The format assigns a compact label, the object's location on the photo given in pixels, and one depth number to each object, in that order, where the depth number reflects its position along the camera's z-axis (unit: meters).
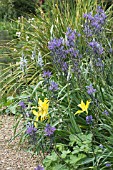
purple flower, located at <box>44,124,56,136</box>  2.49
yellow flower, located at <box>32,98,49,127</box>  2.68
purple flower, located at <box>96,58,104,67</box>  3.28
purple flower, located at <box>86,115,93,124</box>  2.57
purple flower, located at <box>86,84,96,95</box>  2.79
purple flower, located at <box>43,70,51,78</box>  3.05
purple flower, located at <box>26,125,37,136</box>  2.59
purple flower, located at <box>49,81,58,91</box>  2.93
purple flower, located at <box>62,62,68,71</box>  3.33
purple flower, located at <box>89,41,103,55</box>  3.19
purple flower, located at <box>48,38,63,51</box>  3.19
